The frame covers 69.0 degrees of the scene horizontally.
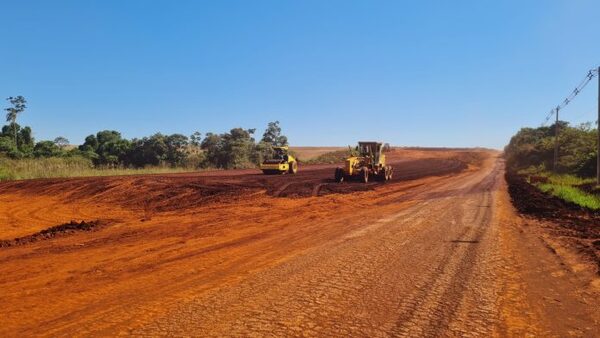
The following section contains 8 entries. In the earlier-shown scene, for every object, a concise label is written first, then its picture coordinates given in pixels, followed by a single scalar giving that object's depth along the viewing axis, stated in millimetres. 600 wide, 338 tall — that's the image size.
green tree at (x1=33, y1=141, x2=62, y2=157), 40000
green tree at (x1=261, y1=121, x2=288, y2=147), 61719
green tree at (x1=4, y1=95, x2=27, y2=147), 57031
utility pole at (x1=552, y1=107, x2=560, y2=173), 39812
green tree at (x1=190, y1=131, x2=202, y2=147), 45891
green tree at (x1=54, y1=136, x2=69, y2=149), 70750
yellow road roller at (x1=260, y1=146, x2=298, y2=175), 31594
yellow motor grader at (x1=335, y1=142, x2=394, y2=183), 26391
